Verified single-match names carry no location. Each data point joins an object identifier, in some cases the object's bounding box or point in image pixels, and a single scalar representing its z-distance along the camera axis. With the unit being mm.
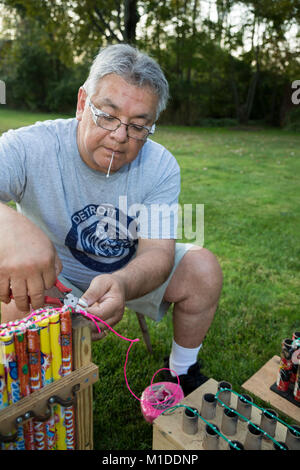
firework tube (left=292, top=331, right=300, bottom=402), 1911
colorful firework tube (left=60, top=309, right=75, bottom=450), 1098
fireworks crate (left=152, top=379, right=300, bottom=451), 1292
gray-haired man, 1664
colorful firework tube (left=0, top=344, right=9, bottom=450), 1022
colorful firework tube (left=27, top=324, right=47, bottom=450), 1061
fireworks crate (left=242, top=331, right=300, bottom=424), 1944
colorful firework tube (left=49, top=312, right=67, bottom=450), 1086
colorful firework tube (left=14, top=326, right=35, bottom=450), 1045
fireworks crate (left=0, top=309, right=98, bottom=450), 1048
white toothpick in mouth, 1736
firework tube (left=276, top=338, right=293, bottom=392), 1964
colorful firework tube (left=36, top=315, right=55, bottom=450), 1076
